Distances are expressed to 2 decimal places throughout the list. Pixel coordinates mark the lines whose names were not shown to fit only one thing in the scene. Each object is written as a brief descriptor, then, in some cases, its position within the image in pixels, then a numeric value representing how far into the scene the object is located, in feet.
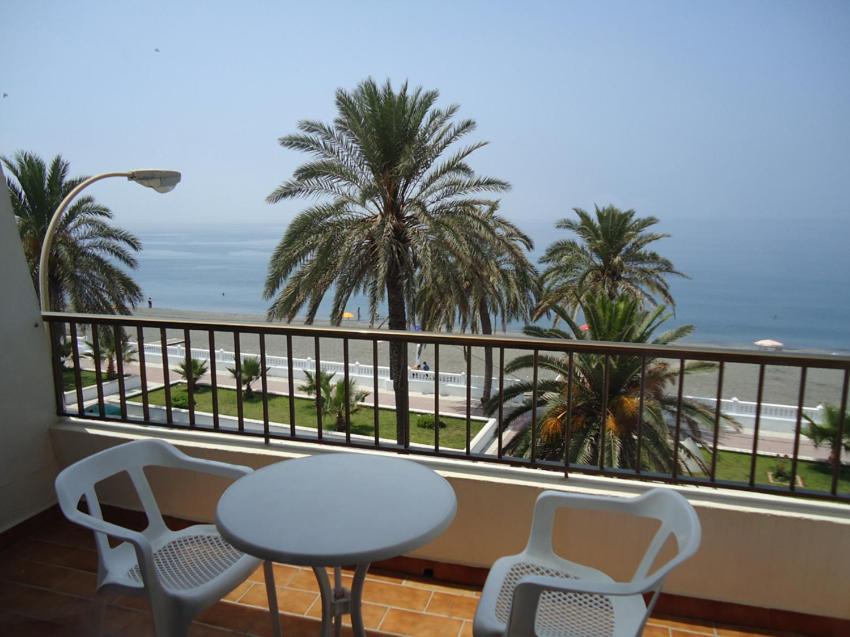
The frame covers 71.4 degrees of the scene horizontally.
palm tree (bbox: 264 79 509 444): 35.42
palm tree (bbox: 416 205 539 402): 35.96
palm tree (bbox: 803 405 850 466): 37.79
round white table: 4.76
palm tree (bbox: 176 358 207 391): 63.04
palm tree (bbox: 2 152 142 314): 46.88
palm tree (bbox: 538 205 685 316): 54.54
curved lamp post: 21.26
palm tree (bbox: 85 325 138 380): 54.03
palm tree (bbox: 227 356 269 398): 60.90
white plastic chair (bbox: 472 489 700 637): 4.73
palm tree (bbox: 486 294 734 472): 29.30
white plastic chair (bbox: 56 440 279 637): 5.47
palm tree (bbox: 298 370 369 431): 52.29
